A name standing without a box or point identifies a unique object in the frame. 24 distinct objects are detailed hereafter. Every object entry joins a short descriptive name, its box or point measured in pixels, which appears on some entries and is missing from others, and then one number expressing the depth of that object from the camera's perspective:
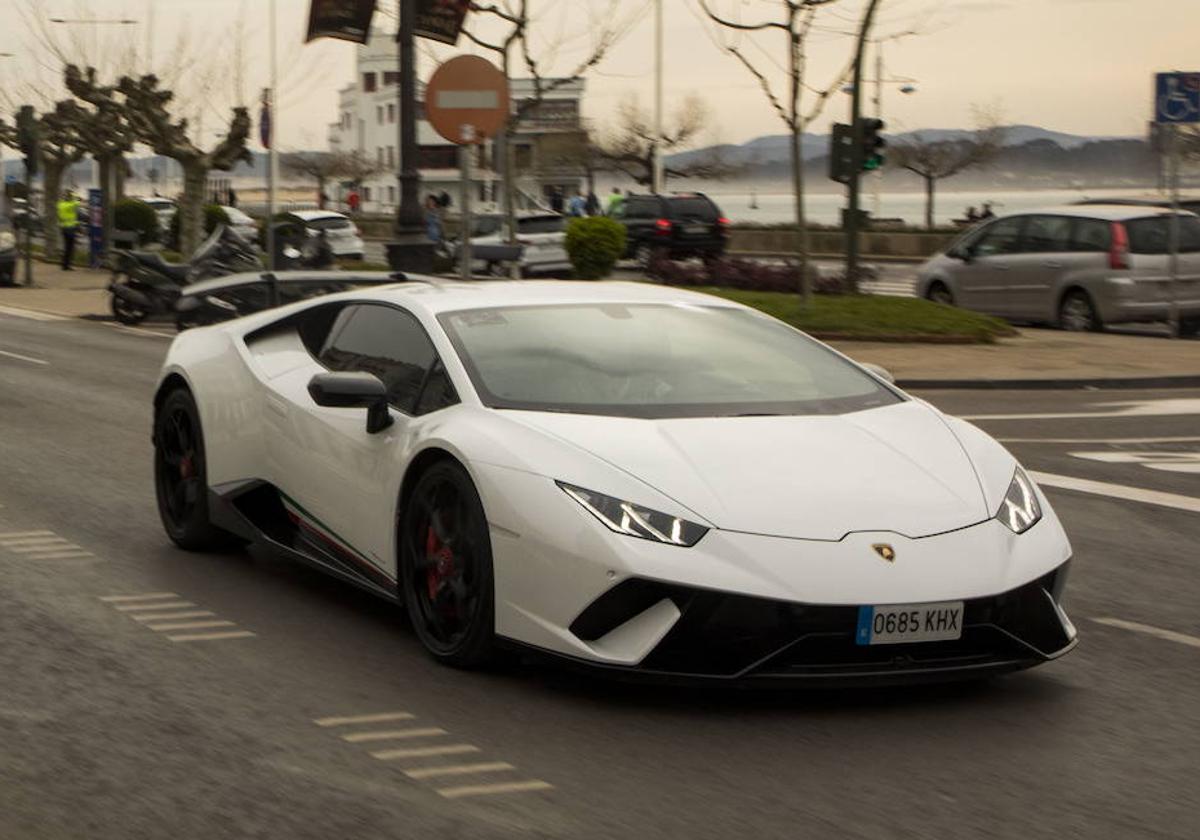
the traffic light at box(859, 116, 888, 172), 26.62
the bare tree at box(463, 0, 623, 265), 36.50
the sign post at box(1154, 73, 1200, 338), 21.61
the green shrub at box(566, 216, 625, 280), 31.31
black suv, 41.19
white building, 125.75
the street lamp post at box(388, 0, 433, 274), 24.17
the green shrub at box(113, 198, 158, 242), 46.88
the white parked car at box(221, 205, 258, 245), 45.50
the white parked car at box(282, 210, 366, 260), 44.44
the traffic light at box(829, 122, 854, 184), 26.27
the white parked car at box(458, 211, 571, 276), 37.47
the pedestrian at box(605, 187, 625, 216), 42.50
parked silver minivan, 23.38
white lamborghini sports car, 5.74
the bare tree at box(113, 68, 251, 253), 41.91
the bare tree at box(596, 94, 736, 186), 110.75
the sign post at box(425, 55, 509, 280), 17.12
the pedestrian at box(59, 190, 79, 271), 42.94
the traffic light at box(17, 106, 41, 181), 37.34
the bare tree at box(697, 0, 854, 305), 24.06
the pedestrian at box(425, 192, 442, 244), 44.25
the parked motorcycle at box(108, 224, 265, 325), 26.33
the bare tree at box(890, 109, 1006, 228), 91.44
